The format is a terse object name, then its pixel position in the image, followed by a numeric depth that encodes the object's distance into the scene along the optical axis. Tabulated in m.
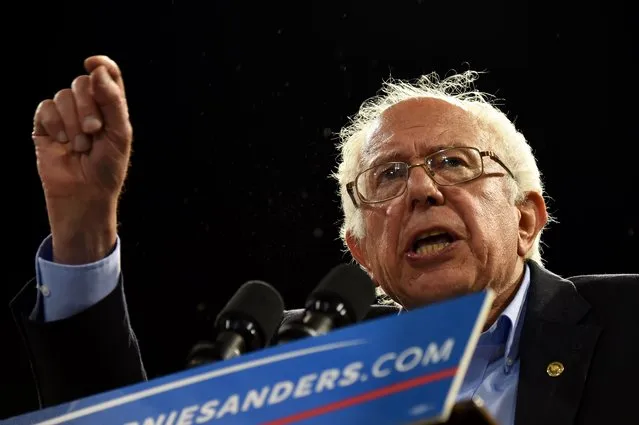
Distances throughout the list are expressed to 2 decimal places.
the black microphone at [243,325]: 1.66
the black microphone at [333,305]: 1.71
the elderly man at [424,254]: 2.02
